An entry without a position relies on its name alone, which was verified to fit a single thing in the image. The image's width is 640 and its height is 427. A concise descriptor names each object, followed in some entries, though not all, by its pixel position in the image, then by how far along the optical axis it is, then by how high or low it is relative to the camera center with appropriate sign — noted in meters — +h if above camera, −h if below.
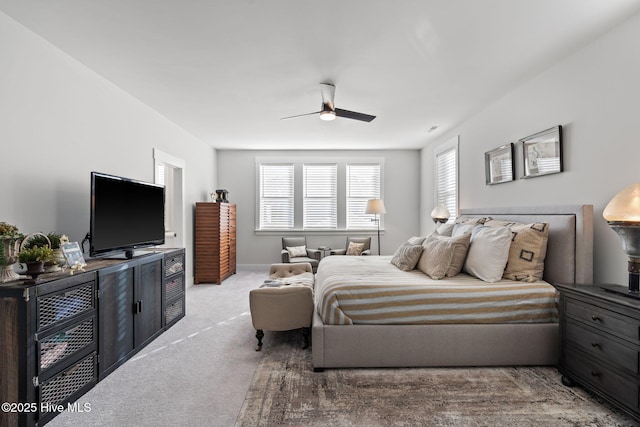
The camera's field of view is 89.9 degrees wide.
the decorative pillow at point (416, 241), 3.79 -0.32
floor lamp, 6.16 +0.15
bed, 2.50 -0.99
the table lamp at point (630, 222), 1.97 -0.05
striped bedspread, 2.52 -0.70
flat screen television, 2.62 +0.00
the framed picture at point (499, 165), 3.61 +0.60
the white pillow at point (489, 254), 2.79 -0.35
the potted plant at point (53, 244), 2.18 -0.20
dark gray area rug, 1.92 -1.22
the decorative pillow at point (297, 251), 6.29 -0.72
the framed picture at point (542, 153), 2.90 +0.61
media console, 1.80 -0.80
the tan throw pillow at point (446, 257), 2.96 -0.40
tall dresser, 5.58 -0.51
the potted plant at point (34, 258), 1.96 -0.27
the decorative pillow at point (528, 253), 2.78 -0.34
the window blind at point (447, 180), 5.20 +0.61
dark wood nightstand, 1.80 -0.80
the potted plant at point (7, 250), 1.89 -0.21
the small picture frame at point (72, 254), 2.25 -0.28
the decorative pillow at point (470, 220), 3.64 -0.07
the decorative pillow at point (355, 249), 6.30 -0.67
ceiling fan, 3.34 +1.14
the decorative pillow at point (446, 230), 4.08 -0.20
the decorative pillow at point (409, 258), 3.35 -0.45
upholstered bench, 2.83 -0.83
